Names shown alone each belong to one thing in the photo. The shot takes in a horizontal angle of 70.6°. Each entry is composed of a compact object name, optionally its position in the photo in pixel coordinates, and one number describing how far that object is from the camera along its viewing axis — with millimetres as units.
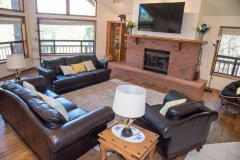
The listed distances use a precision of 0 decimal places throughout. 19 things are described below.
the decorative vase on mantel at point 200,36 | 4981
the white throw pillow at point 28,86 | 2941
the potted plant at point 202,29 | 4837
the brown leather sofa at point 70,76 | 4465
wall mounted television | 5176
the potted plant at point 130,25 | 6293
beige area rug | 4152
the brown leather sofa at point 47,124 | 1944
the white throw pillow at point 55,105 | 2316
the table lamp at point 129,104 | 1783
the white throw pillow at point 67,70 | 4865
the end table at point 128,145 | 1842
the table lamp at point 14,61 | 3384
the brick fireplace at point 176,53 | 5328
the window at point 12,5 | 5332
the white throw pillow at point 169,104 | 2627
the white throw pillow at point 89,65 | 5420
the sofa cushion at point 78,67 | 5140
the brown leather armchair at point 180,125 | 2223
